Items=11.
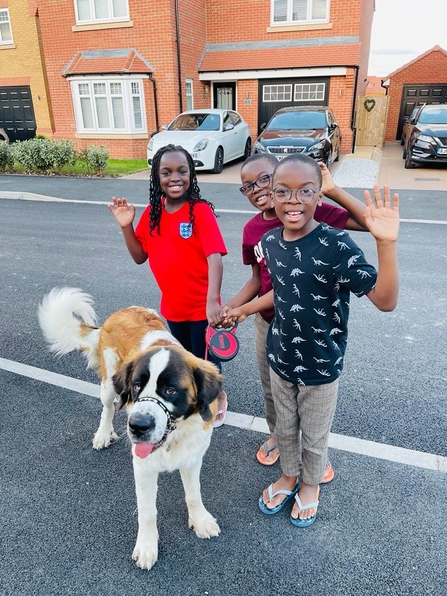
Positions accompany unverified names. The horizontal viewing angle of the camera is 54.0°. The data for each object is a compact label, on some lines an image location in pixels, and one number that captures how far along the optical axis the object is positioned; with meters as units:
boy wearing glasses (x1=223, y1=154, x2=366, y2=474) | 2.44
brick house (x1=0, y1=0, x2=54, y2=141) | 21.53
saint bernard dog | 2.06
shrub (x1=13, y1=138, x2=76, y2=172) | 14.80
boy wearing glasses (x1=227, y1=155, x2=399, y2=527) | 1.94
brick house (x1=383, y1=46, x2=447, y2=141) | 22.70
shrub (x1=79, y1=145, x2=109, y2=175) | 14.52
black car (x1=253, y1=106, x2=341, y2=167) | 12.84
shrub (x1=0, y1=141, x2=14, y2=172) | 15.60
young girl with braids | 2.89
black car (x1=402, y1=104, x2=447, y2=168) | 13.85
